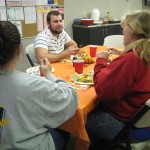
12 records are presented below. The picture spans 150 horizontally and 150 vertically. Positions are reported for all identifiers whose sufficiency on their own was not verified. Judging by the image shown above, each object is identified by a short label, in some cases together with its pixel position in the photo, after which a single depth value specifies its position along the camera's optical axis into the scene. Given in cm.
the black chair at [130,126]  127
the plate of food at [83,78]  161
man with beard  232
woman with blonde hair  128
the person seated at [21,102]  96
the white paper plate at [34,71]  178
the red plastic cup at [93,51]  234
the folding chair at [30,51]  250
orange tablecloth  127
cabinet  422
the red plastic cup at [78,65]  180
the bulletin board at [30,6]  321
